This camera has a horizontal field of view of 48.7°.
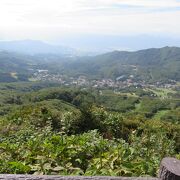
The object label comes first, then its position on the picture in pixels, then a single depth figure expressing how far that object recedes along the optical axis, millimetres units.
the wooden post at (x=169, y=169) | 1635
